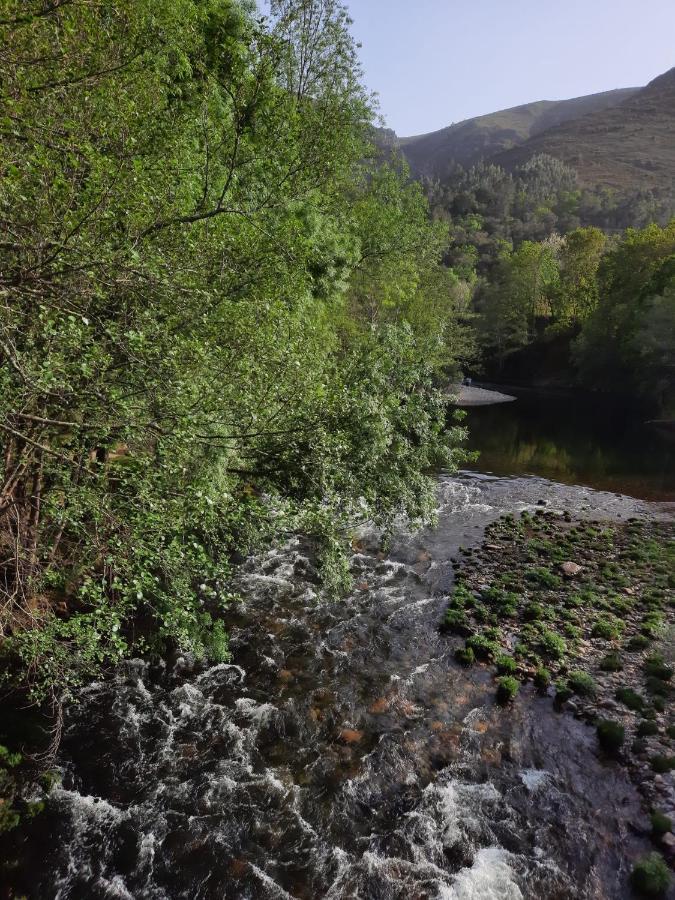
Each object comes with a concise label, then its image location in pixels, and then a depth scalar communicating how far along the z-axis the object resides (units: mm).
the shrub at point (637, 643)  14016
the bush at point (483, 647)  13508
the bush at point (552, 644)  13633
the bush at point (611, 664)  13062
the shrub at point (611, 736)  10625
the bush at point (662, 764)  10039
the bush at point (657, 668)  12773
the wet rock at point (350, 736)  10501
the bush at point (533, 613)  15367
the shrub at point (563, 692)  11942
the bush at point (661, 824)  8680
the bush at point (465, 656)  13153
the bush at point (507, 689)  11891
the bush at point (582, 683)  12255
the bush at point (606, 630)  14477
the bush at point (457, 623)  14539
